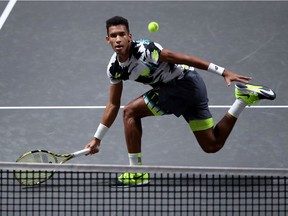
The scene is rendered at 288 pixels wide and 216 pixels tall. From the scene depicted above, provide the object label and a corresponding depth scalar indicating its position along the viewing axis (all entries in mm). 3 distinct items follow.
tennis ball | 18390
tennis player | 17748
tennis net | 17421
